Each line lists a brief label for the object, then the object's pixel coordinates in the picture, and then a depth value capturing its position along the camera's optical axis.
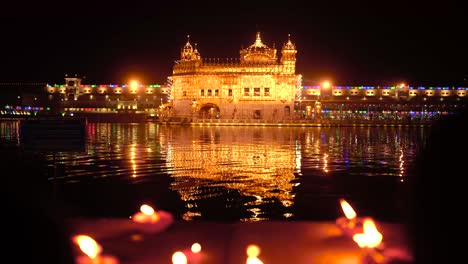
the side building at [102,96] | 99.00
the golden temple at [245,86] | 78.25
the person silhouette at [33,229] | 6.43
